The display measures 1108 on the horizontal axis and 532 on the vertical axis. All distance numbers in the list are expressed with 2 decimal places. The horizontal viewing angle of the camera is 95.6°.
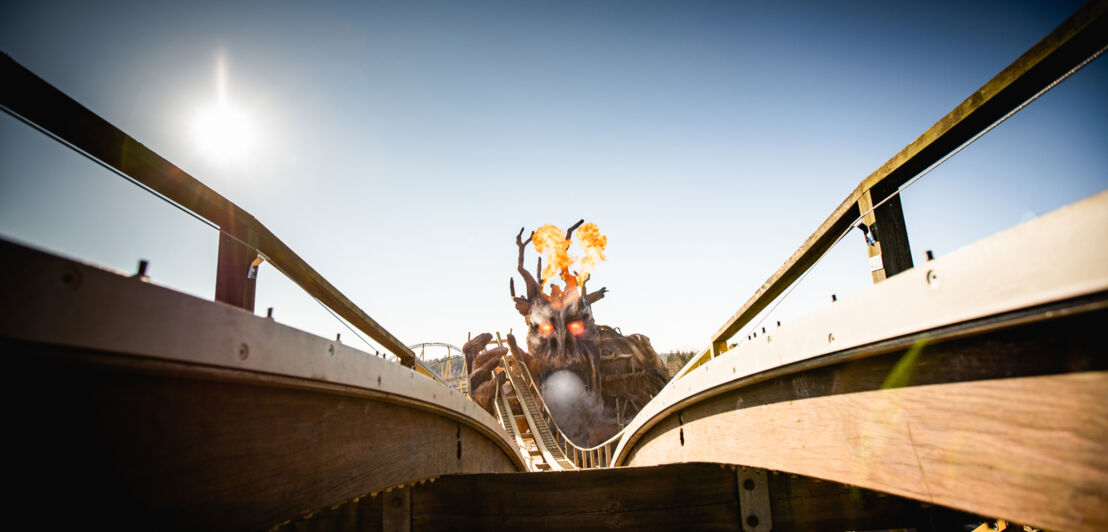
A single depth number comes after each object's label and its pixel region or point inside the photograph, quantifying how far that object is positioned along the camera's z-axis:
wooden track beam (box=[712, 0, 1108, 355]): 1.45
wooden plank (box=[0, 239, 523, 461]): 0.73
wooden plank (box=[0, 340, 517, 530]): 0.81
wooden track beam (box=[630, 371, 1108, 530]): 0.94
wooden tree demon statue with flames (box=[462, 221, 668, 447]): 23.36
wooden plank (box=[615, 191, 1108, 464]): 0.86
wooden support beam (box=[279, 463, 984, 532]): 2.93
